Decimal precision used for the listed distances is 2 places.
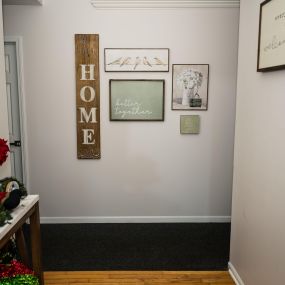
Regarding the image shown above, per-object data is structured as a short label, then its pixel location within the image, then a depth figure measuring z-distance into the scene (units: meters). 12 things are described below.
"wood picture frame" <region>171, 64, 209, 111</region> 3.27
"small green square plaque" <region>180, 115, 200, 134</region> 3.34
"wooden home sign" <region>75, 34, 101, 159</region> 3.20
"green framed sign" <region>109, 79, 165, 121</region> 3.27
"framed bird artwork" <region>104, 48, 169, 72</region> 3.22
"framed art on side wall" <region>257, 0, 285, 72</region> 1.67
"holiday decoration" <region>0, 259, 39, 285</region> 1.59
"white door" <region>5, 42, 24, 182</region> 3.22
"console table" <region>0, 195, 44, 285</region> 1.86
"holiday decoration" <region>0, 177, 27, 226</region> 1.61
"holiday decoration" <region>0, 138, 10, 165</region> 1.82
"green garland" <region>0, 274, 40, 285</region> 1.58
